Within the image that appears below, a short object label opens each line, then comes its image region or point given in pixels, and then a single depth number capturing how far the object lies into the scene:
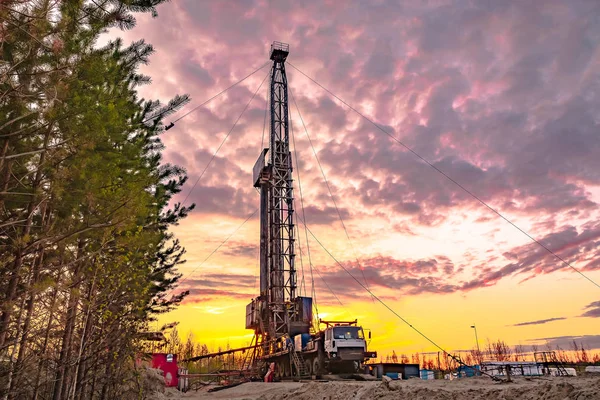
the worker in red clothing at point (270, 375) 35.50
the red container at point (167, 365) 37.50
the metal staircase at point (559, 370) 25.72
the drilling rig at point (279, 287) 31.36
